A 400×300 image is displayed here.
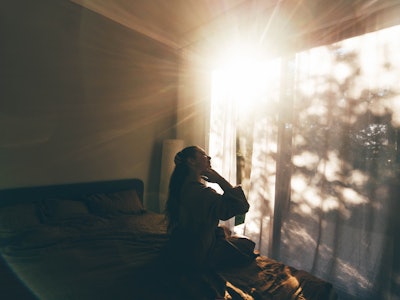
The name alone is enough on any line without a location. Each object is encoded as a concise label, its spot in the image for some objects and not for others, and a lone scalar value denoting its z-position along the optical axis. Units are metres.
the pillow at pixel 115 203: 2.80
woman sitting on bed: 1.58
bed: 1.38
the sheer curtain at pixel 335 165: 1.98
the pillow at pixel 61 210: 2.47
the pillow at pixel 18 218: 2.19
